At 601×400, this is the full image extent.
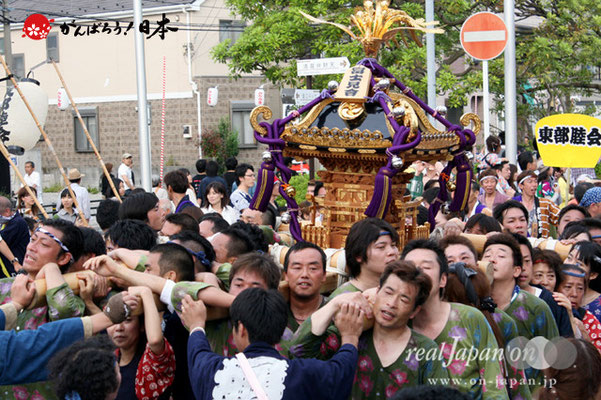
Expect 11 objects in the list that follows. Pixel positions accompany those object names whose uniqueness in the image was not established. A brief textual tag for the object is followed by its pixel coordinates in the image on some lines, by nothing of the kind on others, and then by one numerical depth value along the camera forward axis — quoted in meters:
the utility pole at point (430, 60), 11.95
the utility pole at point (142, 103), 12.42
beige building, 27.45
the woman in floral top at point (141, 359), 3.62
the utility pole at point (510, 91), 11.60
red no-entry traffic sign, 10.62
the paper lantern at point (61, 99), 26.83
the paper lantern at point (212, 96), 26.34
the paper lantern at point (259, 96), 24.19
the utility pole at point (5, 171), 16.69
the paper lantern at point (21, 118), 10.31
